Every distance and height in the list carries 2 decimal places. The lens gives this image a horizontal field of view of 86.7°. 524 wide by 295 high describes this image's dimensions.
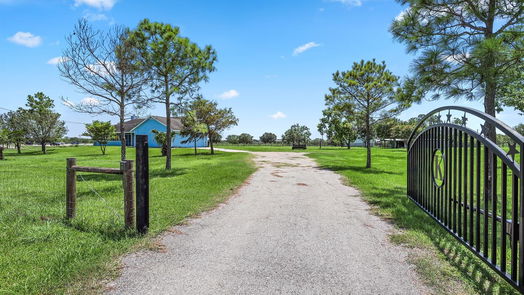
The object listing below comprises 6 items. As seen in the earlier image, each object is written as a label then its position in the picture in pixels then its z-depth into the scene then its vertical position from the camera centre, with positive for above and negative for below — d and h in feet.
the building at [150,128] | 145.69 +8.43
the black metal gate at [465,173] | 8.85 -1.57
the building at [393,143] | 223.34 -1.06
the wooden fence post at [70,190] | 16.48 -2.69
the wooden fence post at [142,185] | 14.18 -2.08
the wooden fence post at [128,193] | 14.21 -2.50
